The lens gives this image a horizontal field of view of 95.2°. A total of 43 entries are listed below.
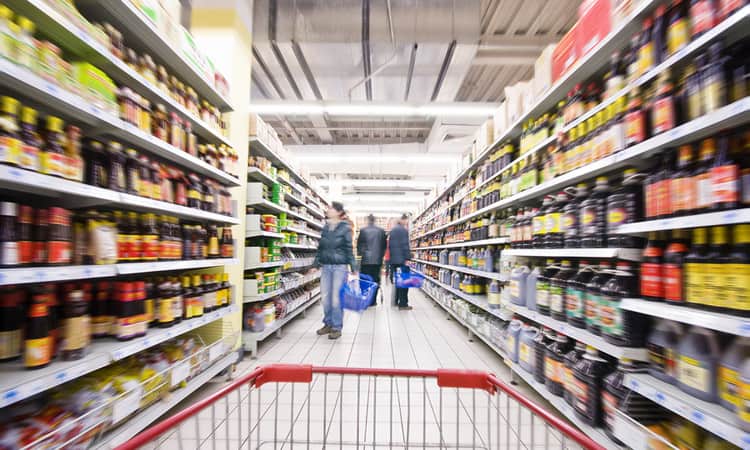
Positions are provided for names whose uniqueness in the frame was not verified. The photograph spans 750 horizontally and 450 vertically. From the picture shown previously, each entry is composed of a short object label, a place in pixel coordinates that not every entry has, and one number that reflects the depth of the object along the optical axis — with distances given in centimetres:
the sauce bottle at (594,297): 186
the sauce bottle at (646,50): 160
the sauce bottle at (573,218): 211
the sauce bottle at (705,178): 128
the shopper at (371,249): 625
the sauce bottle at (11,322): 135
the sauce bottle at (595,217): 190
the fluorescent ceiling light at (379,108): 577
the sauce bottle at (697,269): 131
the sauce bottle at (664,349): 148
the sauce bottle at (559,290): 219
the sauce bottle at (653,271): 150
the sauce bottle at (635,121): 161
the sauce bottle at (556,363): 213
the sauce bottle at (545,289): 237
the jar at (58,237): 141
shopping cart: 118
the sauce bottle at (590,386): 179
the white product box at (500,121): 339
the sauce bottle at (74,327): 151
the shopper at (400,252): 680
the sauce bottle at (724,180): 120
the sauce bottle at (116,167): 176
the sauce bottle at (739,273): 116
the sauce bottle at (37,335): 136
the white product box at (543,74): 258
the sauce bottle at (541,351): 236
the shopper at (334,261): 432
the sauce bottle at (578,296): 201
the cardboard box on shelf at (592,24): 194
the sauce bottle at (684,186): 135
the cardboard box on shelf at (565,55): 224
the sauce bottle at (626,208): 167
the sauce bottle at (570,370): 198
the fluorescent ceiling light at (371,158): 855
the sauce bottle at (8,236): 123
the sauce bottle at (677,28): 145
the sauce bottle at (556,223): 229
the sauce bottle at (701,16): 133
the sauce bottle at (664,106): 146
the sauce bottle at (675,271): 142
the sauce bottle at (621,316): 165
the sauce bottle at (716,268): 124
